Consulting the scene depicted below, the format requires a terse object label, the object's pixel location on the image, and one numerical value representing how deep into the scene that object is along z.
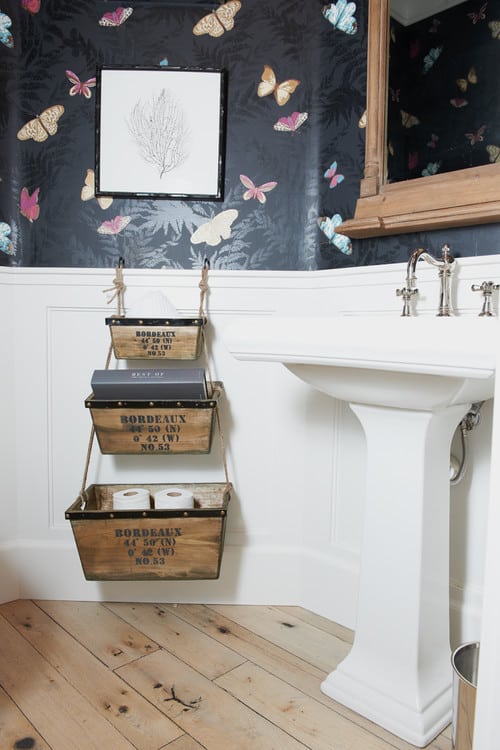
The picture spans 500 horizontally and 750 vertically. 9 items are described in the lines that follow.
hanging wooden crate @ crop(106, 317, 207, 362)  1.58
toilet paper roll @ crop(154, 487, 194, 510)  1.59
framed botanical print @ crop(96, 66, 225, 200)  1.70
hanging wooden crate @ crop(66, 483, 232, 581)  1.51
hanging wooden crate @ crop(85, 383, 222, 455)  1.53
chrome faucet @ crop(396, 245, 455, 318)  1.34
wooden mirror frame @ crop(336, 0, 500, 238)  1.34
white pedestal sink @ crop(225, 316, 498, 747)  1.12
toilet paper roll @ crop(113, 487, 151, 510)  1.59
